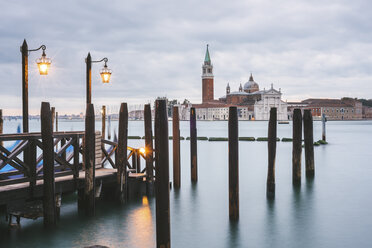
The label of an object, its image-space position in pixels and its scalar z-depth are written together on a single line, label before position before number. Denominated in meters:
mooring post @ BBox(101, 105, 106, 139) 16.88
